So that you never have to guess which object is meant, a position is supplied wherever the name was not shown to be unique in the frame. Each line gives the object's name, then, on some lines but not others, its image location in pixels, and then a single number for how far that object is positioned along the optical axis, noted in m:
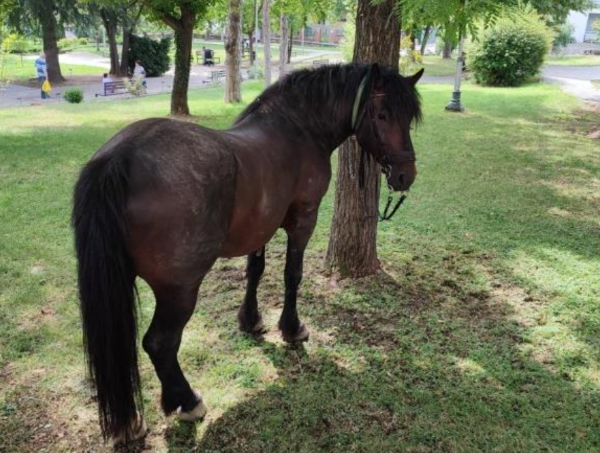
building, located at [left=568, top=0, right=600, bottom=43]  54.78
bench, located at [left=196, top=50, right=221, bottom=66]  35.21
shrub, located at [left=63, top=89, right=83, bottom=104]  17.00
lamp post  13.65
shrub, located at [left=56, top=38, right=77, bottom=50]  42.05
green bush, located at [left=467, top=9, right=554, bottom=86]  18.67
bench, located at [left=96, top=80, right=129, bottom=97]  19.88
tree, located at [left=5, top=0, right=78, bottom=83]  21.75
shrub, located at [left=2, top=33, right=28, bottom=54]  12.61
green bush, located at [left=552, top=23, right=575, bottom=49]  39.54
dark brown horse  2.15
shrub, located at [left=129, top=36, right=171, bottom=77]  27.55
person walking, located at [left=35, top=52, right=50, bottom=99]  21.47
